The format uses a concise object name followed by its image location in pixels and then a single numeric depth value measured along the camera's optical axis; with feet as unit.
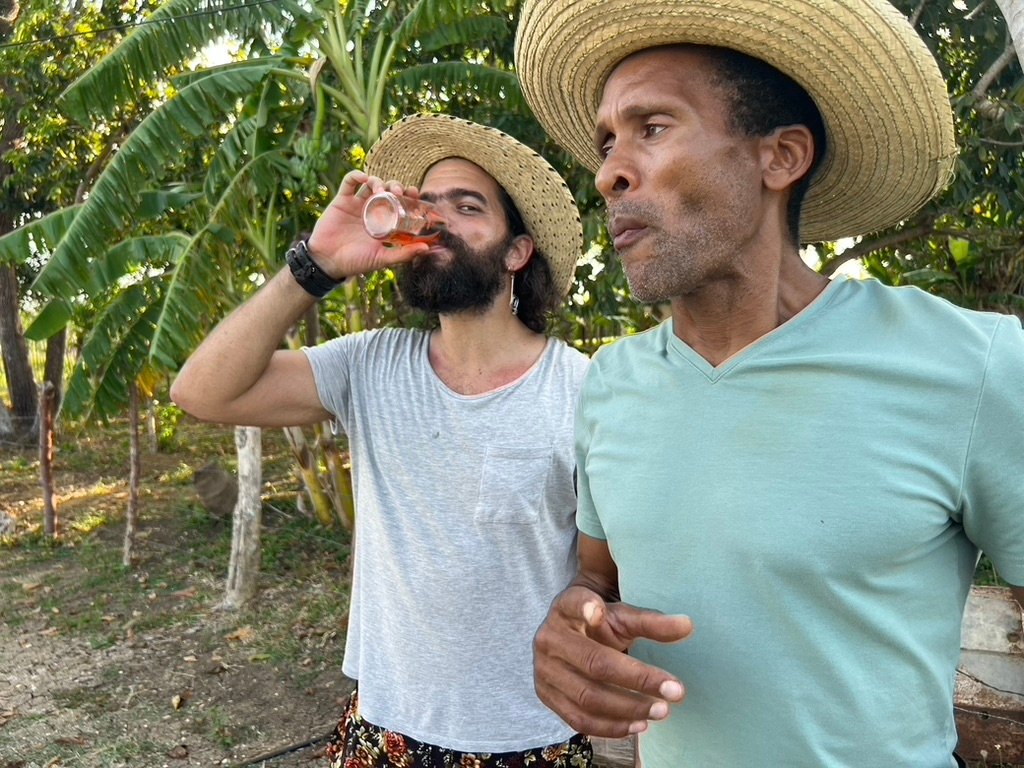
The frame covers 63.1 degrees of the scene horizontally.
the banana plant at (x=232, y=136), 15.53
